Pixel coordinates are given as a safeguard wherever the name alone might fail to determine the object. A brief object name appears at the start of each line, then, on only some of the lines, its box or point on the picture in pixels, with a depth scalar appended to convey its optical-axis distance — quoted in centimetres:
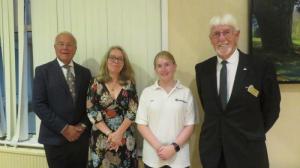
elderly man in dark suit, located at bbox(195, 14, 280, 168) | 206
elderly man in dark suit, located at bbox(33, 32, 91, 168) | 260
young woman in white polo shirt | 231
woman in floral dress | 252
